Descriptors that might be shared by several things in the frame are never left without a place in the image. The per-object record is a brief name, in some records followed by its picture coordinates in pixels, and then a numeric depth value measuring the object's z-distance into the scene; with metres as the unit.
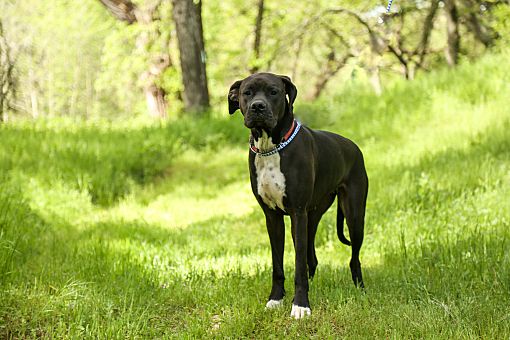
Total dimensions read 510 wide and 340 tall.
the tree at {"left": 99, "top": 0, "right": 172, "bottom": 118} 16.00
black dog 3.87
